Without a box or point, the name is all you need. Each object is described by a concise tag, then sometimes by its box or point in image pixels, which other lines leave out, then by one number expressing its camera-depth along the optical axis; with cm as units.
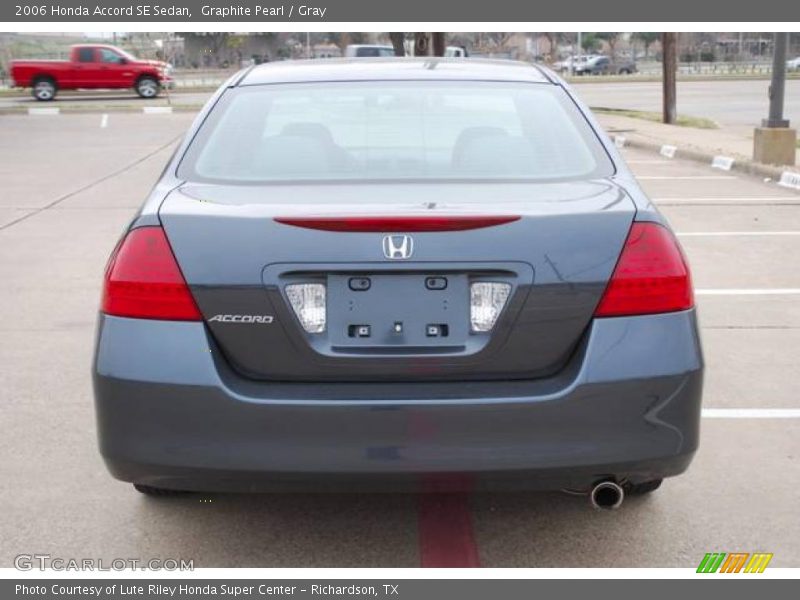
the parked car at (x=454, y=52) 3672
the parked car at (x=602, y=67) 6625
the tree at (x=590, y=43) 9269
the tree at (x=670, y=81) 2338
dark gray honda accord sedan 303
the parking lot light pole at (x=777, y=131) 1436
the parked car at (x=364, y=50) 3384
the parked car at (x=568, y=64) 6388
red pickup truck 3622
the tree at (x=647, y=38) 8570
